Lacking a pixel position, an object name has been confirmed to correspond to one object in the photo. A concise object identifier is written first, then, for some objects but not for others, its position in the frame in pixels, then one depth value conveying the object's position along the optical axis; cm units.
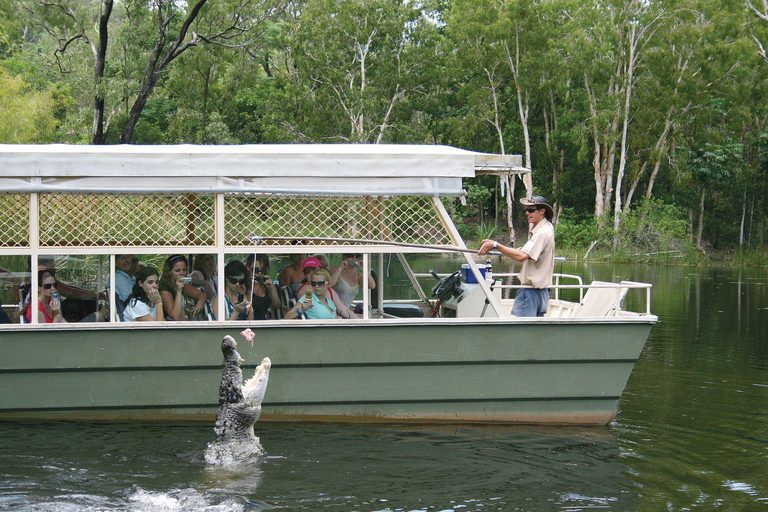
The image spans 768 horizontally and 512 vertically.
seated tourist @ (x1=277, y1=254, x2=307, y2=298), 1480
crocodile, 1195
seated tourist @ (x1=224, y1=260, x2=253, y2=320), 1351
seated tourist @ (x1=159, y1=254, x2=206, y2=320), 1339
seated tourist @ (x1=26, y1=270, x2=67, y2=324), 1305
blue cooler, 1468
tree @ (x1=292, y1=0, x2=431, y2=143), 7206
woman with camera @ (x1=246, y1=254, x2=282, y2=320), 1399
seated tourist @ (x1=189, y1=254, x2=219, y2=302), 1435
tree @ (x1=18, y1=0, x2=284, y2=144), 4712
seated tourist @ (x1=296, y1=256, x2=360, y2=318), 1402
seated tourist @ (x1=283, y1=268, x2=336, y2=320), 1359
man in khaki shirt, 1346
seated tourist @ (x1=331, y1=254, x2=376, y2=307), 1436
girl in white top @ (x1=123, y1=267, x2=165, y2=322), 1318
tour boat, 1265
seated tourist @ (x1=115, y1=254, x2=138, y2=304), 1341
